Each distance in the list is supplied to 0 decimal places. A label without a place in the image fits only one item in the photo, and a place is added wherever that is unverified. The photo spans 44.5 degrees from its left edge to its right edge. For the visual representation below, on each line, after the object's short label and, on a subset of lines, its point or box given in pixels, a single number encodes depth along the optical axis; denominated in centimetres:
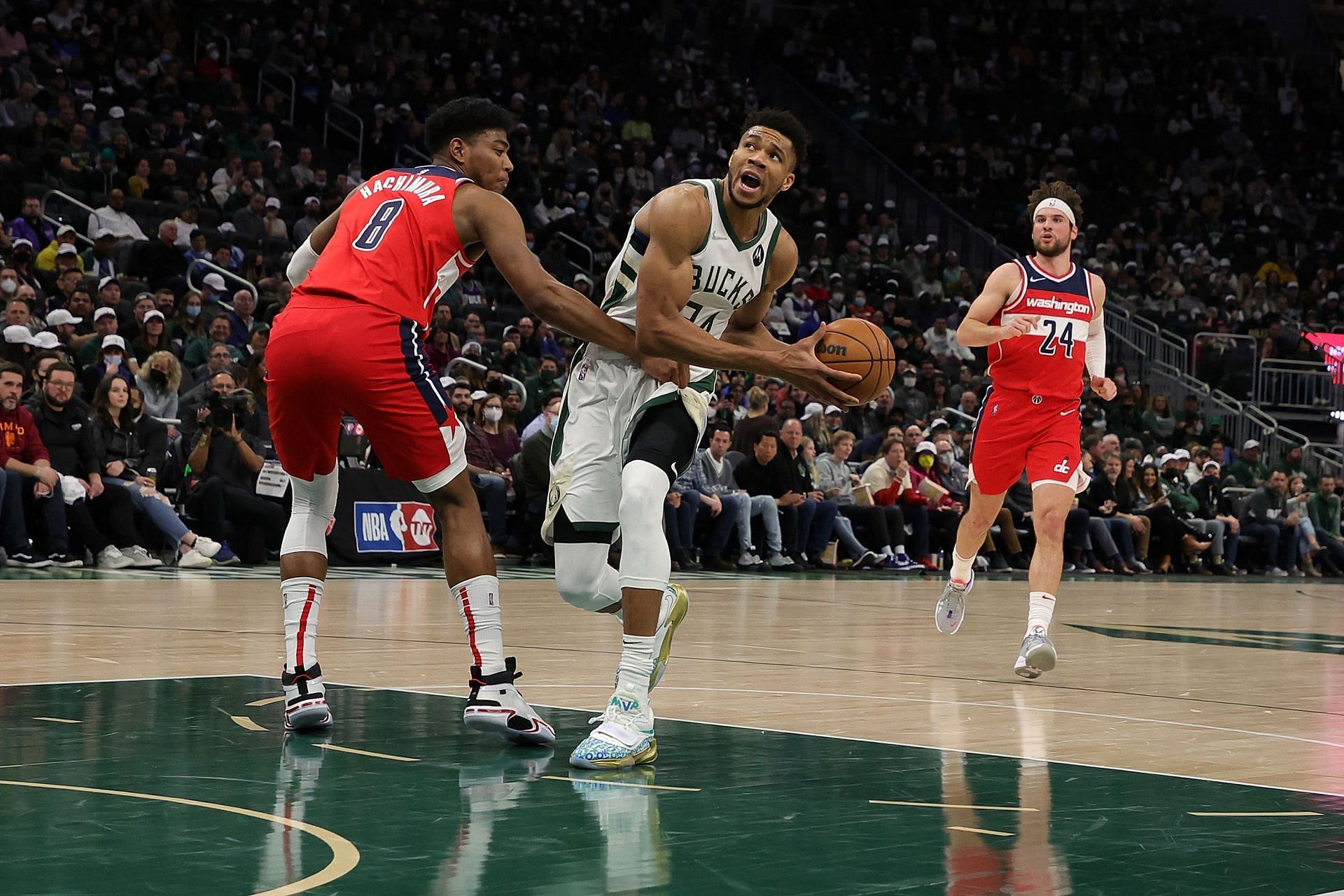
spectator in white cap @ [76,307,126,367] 1412
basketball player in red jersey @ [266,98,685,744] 521
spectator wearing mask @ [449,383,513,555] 1505
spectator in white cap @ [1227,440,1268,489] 2248
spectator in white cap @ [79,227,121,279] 1638
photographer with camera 1361
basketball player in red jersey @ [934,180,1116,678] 825
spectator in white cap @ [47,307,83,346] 1430
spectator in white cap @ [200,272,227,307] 1599
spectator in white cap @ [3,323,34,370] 1345
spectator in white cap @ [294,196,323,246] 1891
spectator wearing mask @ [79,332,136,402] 1379
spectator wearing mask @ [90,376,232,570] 1314
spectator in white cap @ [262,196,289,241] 1848
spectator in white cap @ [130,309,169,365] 1435
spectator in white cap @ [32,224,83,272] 1609
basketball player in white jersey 506
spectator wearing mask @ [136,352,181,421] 1405
